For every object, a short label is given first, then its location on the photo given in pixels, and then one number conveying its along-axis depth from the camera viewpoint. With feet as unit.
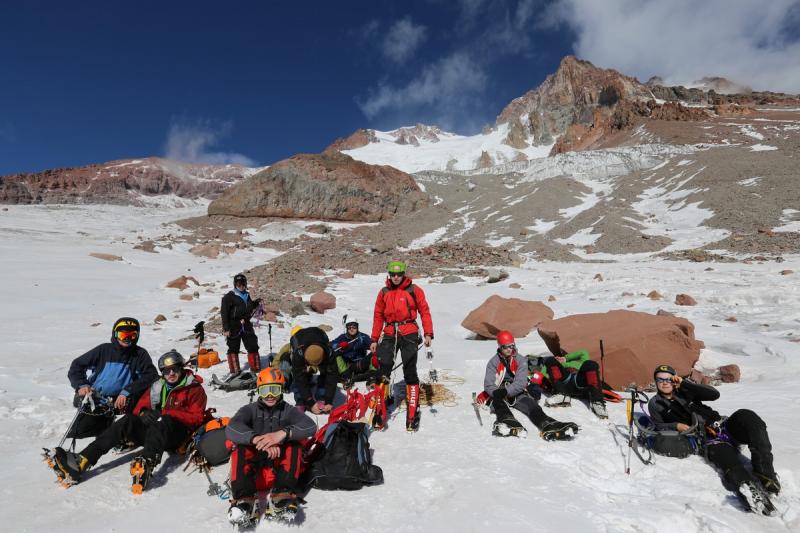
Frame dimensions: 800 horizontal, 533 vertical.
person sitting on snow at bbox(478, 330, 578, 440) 17.20
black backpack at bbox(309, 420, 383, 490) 13.61
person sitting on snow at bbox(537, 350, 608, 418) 20.04
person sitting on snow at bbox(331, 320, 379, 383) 25.85
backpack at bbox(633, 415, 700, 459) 15.37
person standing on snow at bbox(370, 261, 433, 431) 19.74
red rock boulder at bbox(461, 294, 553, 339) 37.78
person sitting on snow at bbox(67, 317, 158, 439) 15.99
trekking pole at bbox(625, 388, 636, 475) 14.73
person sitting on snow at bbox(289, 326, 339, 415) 20.48
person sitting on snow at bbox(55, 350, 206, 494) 13.53
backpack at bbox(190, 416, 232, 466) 14.94
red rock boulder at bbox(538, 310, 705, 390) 22.88
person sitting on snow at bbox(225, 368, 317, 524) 11.79
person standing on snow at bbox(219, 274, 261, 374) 26.53
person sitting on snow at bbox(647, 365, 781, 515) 12.82
